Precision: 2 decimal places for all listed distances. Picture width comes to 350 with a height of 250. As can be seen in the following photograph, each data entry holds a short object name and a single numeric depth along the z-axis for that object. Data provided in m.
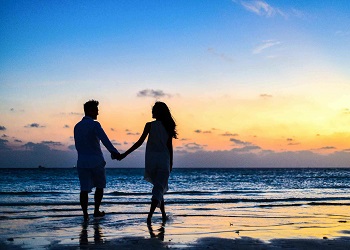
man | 8.15
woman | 7.79
